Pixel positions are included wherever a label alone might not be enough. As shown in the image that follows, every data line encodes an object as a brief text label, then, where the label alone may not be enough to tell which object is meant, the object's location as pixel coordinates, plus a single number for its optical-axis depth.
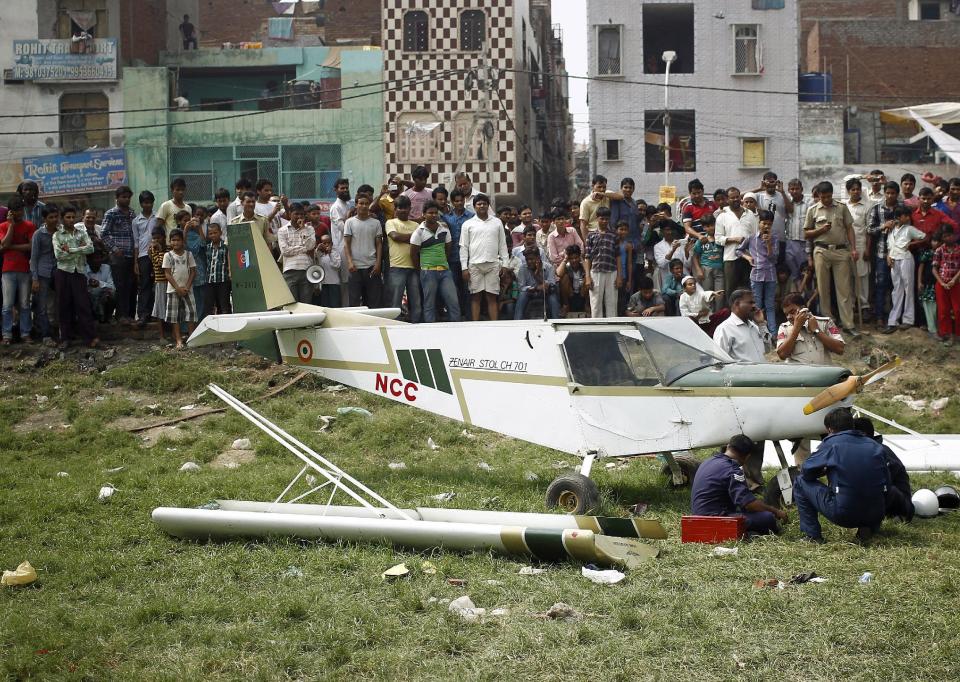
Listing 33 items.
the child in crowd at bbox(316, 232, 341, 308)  15.20
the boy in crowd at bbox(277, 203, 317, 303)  14.95
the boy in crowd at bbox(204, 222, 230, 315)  15.33
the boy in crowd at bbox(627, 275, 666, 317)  14.59
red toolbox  8.09
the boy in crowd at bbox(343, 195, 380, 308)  15.04
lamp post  31.25
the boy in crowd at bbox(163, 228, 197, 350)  15.11
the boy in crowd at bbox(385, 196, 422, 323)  14.67
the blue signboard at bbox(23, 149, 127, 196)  32.12
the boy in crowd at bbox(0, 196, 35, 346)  15.21
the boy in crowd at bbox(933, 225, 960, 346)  14.65
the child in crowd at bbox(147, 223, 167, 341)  15.35
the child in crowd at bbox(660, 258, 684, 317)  14.80
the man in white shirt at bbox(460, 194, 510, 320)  14.70
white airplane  8.88
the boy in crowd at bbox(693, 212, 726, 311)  14.95
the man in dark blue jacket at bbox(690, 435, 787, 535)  8.22
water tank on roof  35.88
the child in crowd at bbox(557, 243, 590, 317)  15.19
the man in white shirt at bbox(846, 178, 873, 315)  15.48
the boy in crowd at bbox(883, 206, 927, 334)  14.95
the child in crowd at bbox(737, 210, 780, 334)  14.64
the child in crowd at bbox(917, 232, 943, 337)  15.02
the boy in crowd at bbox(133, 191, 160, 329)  15.62
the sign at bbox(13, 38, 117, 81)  32.81
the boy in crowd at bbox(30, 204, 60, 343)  15.20
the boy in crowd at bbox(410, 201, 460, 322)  14.53
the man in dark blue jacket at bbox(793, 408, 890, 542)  7.84
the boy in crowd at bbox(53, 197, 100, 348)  15.07
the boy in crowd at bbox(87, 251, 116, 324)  15.87
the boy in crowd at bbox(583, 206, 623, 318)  14.64
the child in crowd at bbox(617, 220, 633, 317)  15.08
